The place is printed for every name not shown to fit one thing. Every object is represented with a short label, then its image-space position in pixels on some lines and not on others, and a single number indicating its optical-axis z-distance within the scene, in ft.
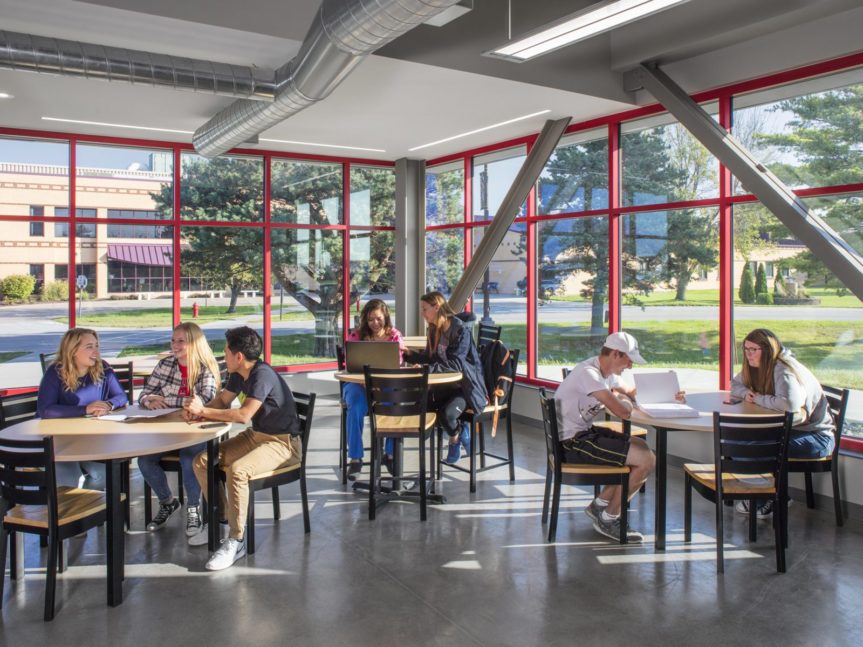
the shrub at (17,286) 25.43
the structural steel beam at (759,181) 15.80
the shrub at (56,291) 25.96
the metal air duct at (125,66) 14.23
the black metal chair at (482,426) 18.07
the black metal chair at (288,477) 13.73
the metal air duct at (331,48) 11.84
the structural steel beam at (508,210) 24.18
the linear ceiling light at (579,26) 13.29
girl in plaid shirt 14.73
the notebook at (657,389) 15.17
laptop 17.56
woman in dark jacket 18.54
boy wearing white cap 14.12
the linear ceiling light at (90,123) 23.71
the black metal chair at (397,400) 15.61
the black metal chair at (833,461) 14.82
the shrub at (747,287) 19.72
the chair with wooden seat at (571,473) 14.05
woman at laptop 19.06
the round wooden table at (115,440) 11.54
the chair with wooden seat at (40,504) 10.89
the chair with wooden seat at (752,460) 12.60
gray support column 31.73
